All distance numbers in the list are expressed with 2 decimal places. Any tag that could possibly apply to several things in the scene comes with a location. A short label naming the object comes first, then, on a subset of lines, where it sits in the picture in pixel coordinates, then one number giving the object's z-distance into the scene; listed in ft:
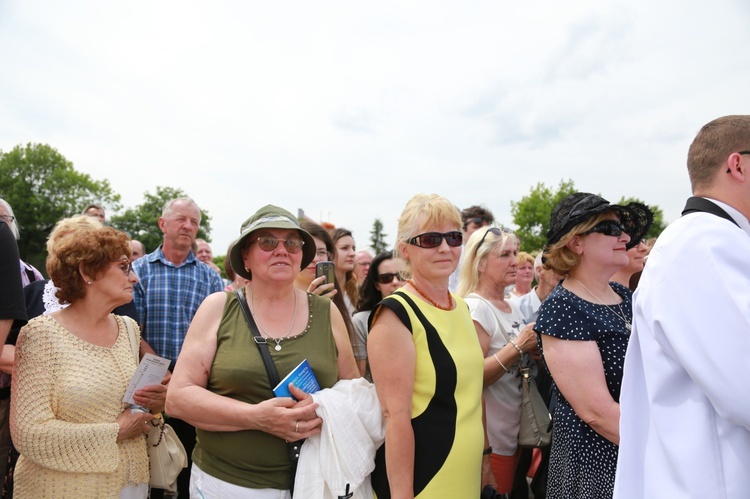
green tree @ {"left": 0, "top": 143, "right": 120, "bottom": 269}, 122.83
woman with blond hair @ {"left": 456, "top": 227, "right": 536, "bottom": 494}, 10.96
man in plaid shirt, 14.39
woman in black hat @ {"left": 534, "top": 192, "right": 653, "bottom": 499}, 7.32
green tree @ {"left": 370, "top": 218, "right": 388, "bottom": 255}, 308.19
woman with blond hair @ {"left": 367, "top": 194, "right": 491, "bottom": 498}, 7.40
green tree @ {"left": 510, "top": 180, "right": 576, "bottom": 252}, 147.23
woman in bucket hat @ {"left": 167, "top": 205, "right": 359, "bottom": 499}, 7.54
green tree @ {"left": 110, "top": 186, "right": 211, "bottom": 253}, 156.15
